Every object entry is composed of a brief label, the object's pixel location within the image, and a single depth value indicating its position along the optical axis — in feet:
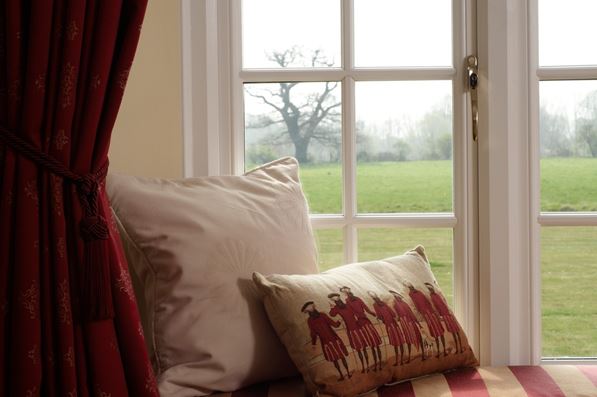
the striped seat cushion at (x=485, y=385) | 5.90
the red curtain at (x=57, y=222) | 5.43
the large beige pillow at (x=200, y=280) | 5.90
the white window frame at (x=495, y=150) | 7.06
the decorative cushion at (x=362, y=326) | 5.63
